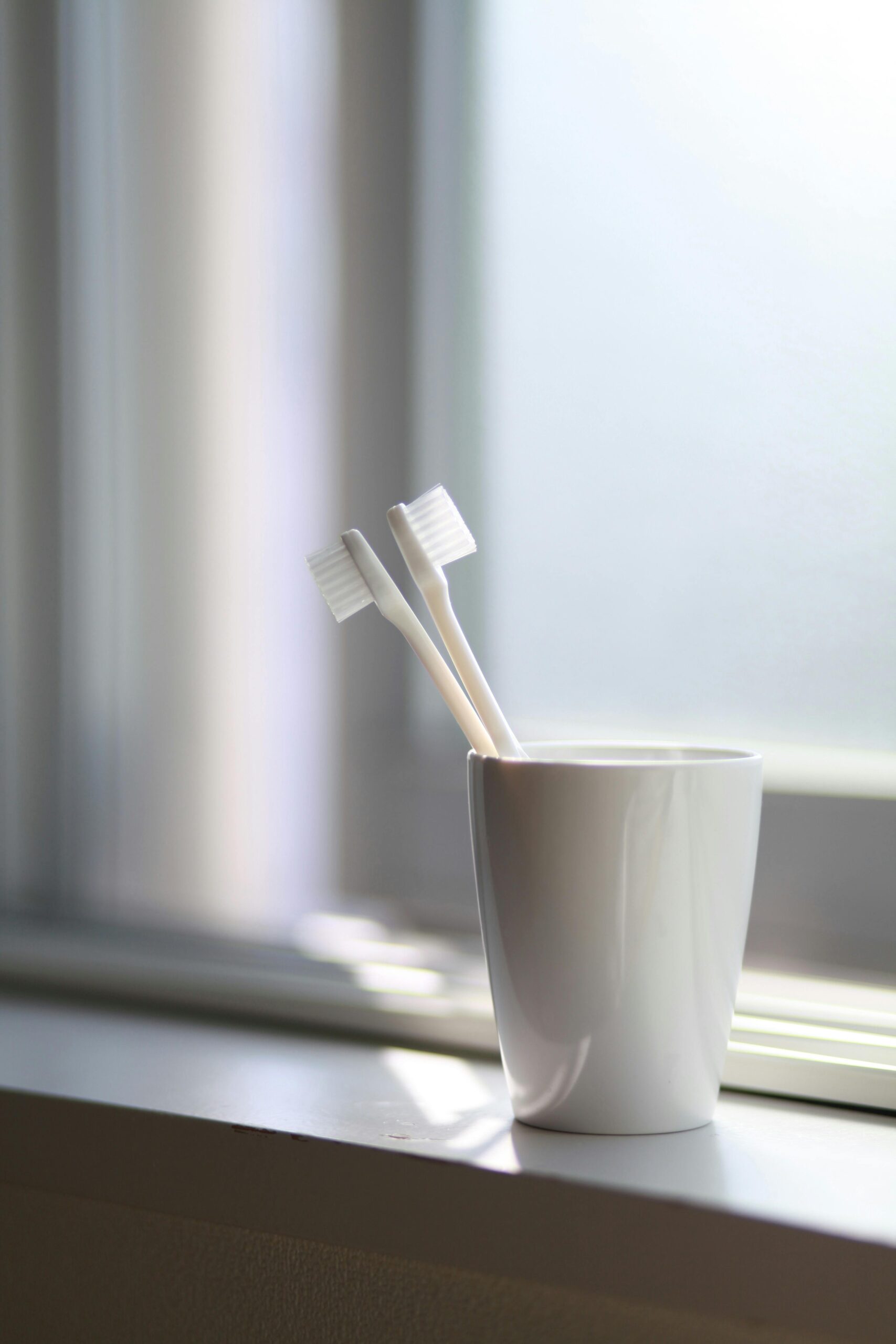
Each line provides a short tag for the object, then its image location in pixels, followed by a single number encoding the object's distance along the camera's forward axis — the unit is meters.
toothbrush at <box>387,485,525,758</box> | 0.82
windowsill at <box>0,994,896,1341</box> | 0.77
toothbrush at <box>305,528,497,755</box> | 0.83
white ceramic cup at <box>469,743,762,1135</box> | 0.80
